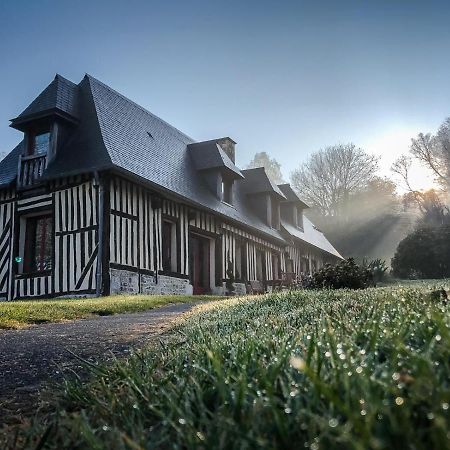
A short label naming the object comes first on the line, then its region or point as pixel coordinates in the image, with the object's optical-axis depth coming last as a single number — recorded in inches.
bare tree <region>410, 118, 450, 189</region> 1216.8
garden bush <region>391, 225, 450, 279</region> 854.5
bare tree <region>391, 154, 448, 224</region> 1118.4
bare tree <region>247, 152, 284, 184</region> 1806.1
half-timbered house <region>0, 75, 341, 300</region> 441.4
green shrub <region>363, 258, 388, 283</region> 647.1
